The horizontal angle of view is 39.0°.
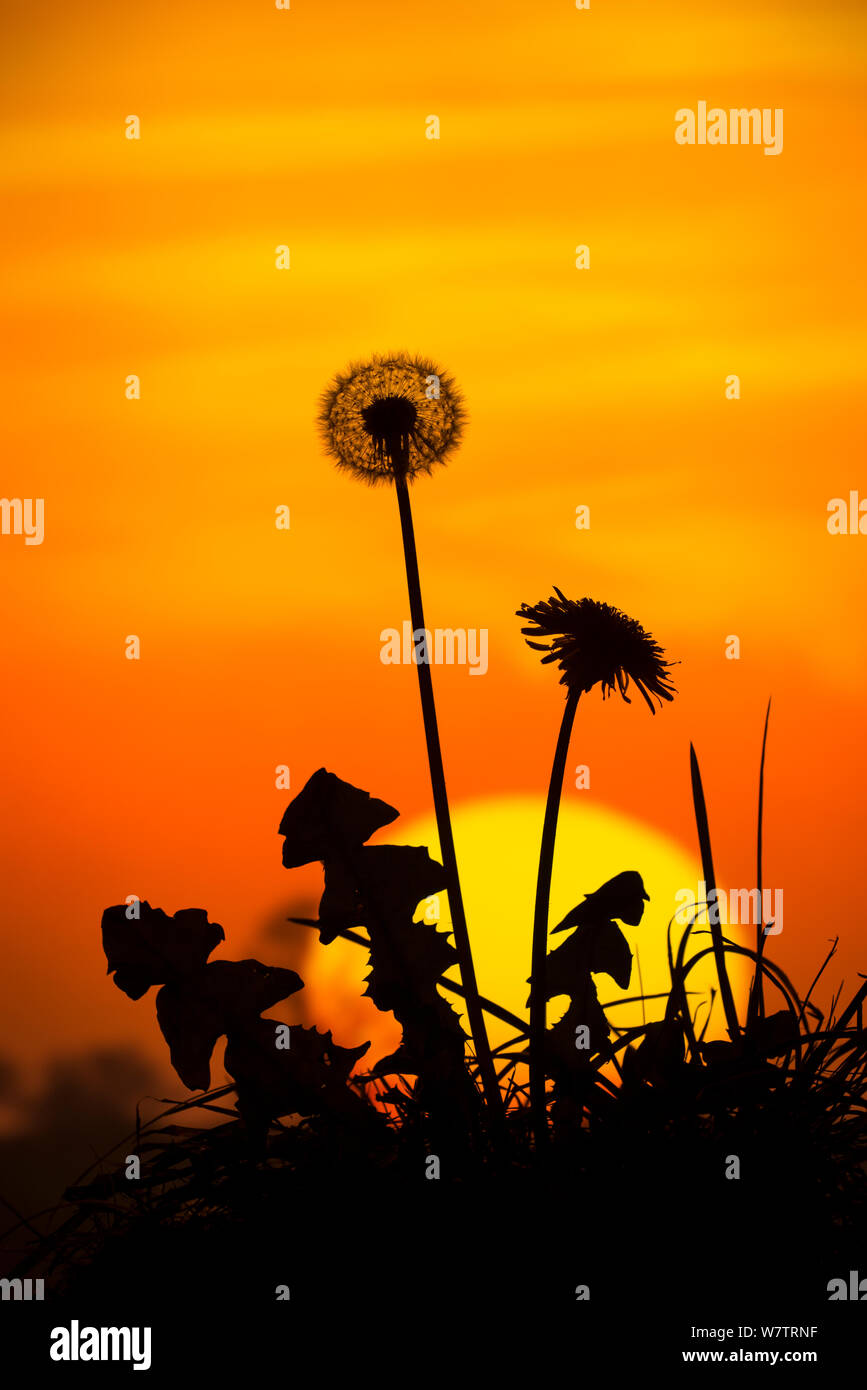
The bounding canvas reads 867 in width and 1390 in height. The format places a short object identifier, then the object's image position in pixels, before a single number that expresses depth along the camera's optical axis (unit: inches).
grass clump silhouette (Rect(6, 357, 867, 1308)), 107.3
